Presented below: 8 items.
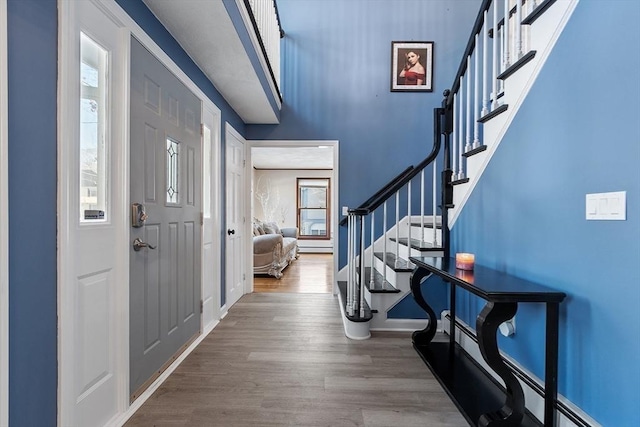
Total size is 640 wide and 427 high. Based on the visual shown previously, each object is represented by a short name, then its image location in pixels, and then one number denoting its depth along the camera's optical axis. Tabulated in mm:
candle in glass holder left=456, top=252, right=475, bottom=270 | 1890
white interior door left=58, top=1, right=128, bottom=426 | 1276
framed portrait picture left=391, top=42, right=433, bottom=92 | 3994
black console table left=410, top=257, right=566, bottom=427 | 1399
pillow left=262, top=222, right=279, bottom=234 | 6625
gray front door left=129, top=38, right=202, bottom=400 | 1777
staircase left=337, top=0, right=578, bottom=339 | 1681
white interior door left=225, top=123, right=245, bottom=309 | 3510
